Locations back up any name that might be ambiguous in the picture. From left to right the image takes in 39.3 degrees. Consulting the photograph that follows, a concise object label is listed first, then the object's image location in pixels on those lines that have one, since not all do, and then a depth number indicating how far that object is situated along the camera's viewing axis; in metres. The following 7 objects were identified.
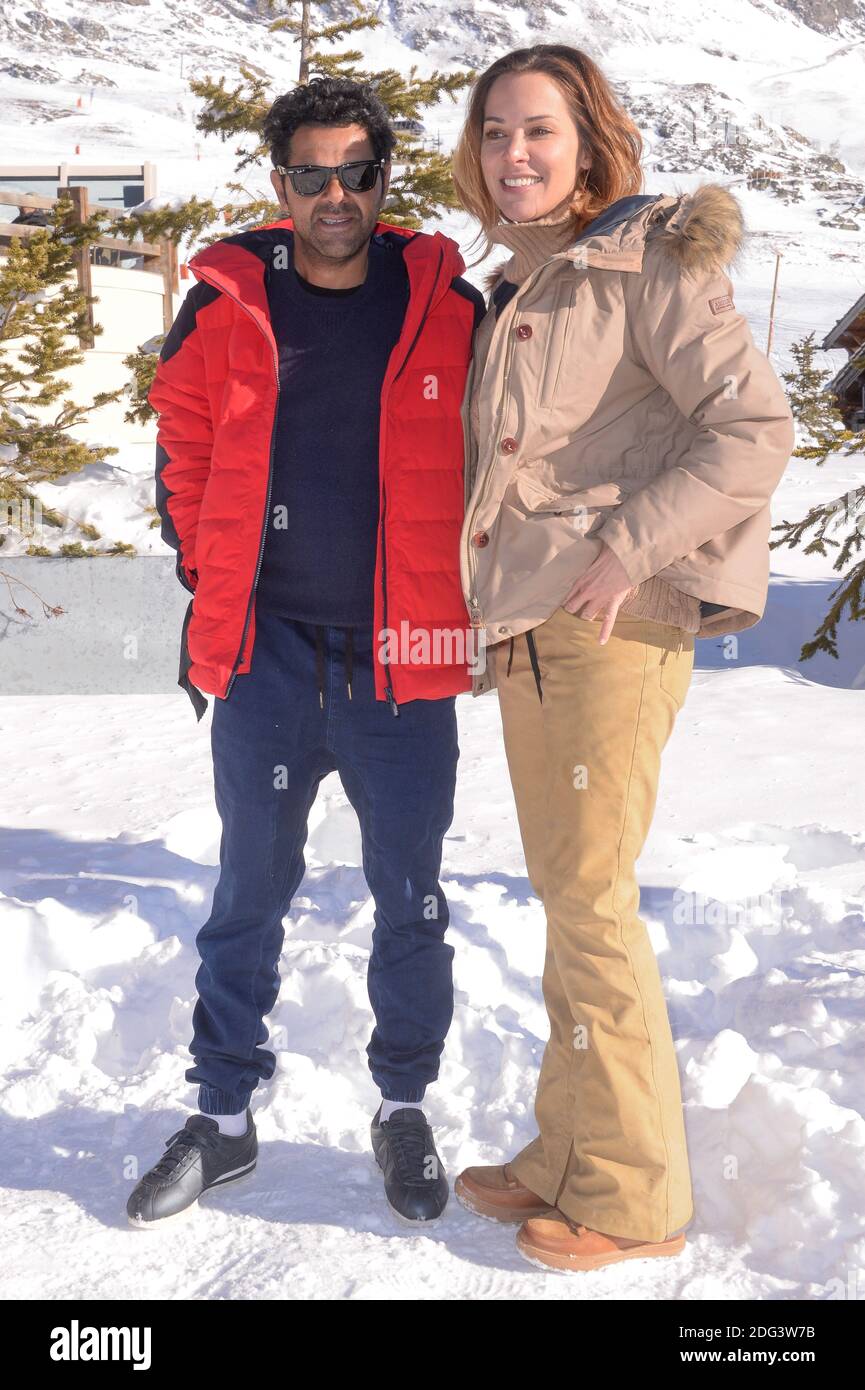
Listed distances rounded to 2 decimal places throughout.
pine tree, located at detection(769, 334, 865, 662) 9.41
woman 2.38
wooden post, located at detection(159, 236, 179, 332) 16.58
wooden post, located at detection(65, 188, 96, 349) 12.89
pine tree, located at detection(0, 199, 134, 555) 10.77
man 2.78
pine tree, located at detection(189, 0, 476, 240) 12.81
